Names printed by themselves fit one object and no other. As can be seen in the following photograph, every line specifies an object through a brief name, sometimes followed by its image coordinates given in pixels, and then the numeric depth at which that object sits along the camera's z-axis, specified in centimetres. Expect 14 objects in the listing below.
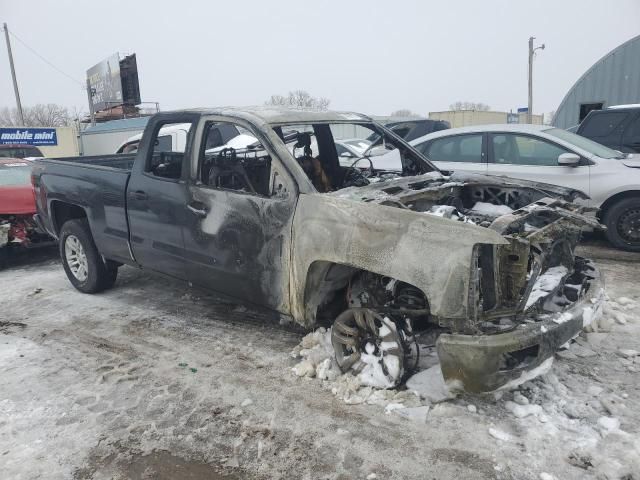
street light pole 2986
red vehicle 666
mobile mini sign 2226
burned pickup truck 275
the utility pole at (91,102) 3338
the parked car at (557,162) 606
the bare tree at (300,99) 5768
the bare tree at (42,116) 6256
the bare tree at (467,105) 8811
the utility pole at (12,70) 2986
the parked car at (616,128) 758
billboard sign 3488
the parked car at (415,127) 1188
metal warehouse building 1911
